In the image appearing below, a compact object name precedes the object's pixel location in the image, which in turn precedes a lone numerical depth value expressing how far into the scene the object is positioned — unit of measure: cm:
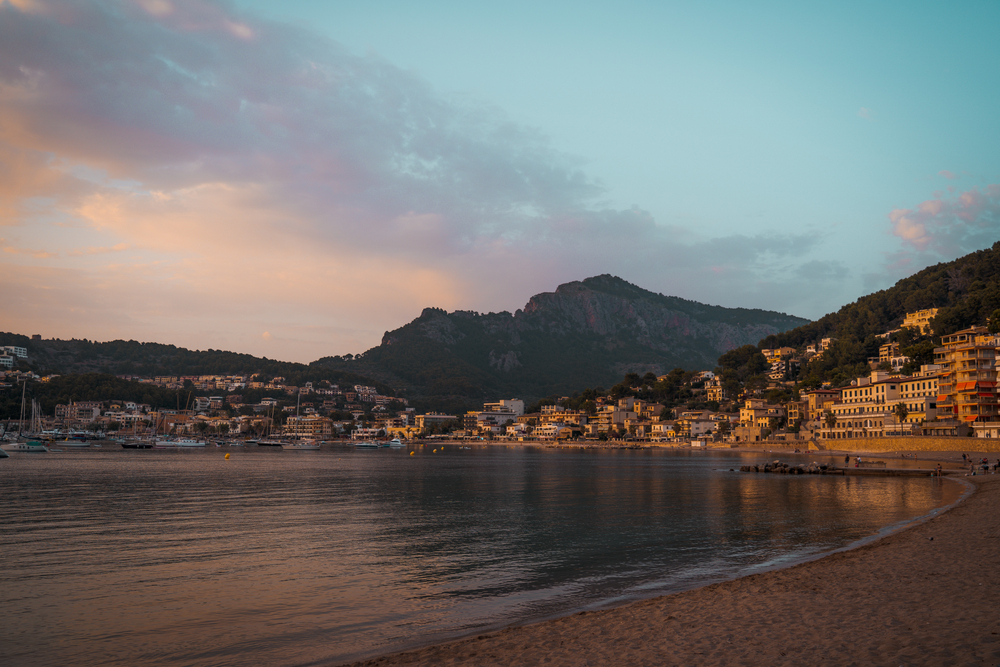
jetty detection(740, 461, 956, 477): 6259
